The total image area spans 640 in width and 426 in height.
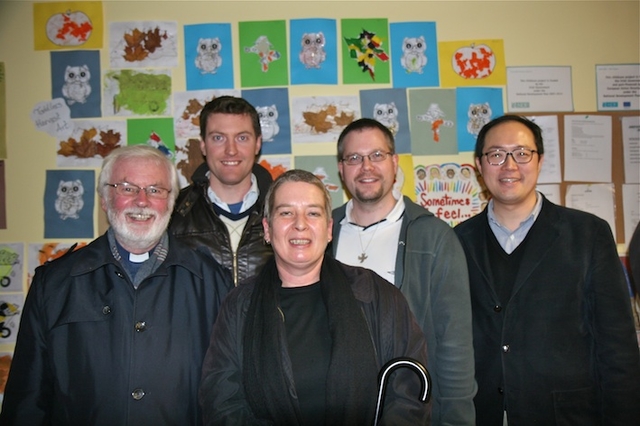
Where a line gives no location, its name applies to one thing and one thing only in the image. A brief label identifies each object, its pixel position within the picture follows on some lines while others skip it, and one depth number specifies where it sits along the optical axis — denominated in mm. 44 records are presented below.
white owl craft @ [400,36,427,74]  2865
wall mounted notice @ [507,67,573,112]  2896
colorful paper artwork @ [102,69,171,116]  2811
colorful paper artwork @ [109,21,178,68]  2822
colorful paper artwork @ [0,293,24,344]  2760
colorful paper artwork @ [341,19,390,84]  2854
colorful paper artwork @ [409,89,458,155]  2865
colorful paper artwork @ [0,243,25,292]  2773
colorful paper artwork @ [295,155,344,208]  2852
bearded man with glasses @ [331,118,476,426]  1806
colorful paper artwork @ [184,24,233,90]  2826
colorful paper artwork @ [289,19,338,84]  2846
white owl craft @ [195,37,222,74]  2826
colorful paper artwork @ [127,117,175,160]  2805
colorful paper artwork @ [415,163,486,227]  2865
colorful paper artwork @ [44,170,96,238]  2783
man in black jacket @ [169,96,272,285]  2139
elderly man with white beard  1655
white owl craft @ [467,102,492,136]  2879
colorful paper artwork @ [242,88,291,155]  2842
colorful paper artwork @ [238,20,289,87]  2836
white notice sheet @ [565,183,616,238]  2900
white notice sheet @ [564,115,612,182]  2902
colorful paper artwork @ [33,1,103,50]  2822
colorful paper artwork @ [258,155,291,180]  2844
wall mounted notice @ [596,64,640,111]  2943
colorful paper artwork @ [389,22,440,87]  2865
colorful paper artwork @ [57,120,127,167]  2797
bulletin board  2906
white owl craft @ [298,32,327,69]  2846
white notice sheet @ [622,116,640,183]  2920
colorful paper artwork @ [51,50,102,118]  2809
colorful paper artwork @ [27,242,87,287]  2777
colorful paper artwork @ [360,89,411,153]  2854
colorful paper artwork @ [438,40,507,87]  2877
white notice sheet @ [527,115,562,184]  2900
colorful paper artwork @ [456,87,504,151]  2879
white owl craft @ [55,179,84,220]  2787
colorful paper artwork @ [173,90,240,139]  2816
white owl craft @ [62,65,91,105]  2811
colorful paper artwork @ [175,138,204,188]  2826
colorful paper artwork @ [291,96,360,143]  2850
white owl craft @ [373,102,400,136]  2854
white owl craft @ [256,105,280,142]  2840
